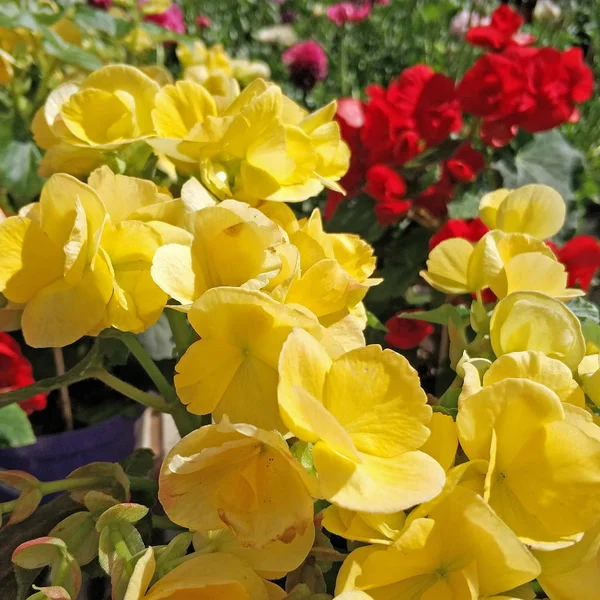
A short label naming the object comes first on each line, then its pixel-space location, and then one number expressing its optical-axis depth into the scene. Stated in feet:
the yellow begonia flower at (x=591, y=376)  0.99
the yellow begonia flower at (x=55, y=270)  0.98
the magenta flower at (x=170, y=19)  3.53
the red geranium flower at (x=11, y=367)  1.87
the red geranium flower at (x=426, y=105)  2.35
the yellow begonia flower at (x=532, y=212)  1.26
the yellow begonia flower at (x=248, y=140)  1.17
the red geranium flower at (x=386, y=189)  2.36
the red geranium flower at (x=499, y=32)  2.77
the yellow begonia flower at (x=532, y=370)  0.89
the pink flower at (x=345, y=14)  5.14
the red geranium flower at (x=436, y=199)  2.50
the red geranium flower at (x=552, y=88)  2.42
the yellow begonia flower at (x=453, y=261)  1.27
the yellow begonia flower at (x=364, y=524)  0.80
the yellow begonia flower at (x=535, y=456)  0.81
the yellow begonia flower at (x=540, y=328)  0.97
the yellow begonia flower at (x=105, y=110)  1.27
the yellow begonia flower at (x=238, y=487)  0.77
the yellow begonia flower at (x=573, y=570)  0.83
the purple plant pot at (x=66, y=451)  2.00
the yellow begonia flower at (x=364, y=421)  0.75
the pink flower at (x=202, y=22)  5.23
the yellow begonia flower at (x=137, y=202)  1.05
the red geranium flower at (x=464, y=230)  1.89
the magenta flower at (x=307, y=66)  4.32
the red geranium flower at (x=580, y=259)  1.85
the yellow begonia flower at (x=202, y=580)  0.78
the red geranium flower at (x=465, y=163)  2.46
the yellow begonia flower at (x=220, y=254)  0.91
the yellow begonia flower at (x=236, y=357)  0.83
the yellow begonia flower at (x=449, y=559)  0.77
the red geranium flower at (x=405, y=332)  2.17
